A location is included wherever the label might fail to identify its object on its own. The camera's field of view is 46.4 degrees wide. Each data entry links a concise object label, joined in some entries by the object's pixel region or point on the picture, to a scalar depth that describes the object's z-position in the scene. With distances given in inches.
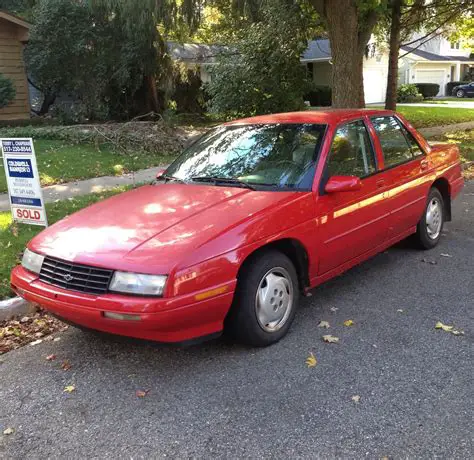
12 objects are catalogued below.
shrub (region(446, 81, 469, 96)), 1842.3
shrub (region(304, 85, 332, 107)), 1229.2
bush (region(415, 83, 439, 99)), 1664.6
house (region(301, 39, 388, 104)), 1518.6
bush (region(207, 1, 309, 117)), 673.0
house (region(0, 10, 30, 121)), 733.3
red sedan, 132.7
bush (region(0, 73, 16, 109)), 659.4
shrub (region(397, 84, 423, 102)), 1497.3
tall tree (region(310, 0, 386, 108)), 454.9
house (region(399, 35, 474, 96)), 1811.0
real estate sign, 234.8
